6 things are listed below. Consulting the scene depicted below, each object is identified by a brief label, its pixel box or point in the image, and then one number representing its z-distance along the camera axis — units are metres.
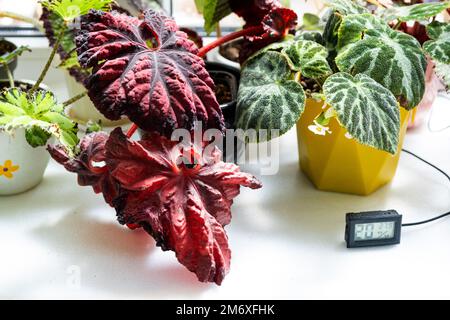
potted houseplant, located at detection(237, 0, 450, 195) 0.94
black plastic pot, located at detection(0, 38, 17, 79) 1.34
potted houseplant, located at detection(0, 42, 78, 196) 0.95
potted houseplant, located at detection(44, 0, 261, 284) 0.84
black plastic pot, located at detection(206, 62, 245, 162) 1.09
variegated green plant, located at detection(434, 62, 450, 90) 1.02
